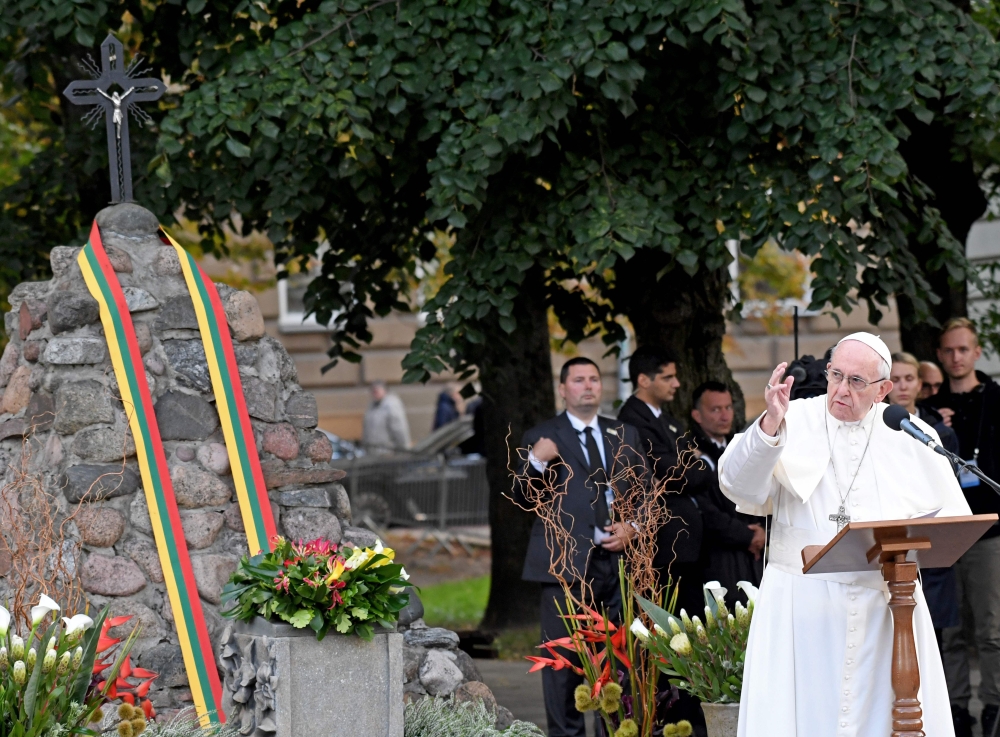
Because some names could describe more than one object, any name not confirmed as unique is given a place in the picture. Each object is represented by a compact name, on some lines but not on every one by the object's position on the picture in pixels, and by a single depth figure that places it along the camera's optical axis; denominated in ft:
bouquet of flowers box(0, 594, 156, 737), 31.83
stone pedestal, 37.01
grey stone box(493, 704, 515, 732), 43.31
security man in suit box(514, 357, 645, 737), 45.06
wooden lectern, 28.94
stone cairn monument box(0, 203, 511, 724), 42.78
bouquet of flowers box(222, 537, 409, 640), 37.09
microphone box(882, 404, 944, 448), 29.17
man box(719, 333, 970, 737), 31.76
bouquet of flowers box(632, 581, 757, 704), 38.75
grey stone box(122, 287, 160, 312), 44.83
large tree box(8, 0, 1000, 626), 49.08
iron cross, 46.26
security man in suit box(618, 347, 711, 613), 47.62
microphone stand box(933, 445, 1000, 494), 29.18
